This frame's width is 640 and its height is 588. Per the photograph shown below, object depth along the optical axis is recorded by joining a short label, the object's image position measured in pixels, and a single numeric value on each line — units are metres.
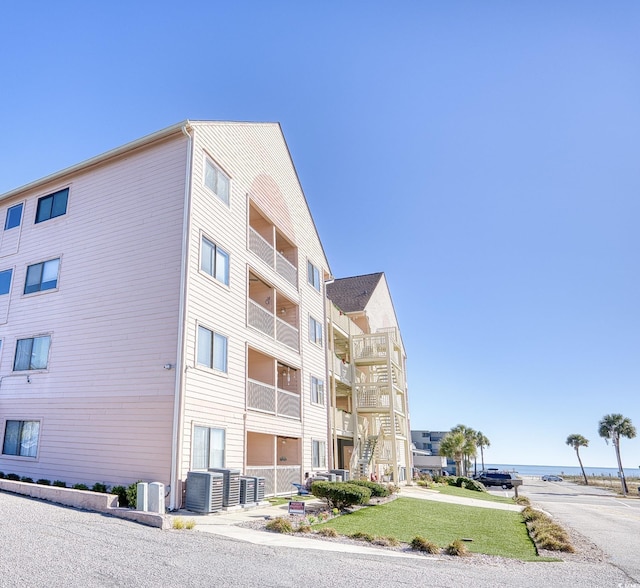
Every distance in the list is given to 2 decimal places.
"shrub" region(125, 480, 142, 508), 11.15
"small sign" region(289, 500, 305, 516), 11.95
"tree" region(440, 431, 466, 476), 59.19
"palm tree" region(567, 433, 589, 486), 86.62
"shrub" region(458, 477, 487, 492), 34.92
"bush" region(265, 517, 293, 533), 10.34
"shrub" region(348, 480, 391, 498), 16.70
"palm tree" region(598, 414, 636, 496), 65.12
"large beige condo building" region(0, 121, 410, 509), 13.16
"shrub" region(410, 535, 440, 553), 9.18
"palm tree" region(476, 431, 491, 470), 97.00
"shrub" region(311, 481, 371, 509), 13.86
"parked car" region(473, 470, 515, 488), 45.16
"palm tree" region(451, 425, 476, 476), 65.75
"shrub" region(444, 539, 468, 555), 9.04
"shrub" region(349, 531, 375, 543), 9.95
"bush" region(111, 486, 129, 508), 11.67
